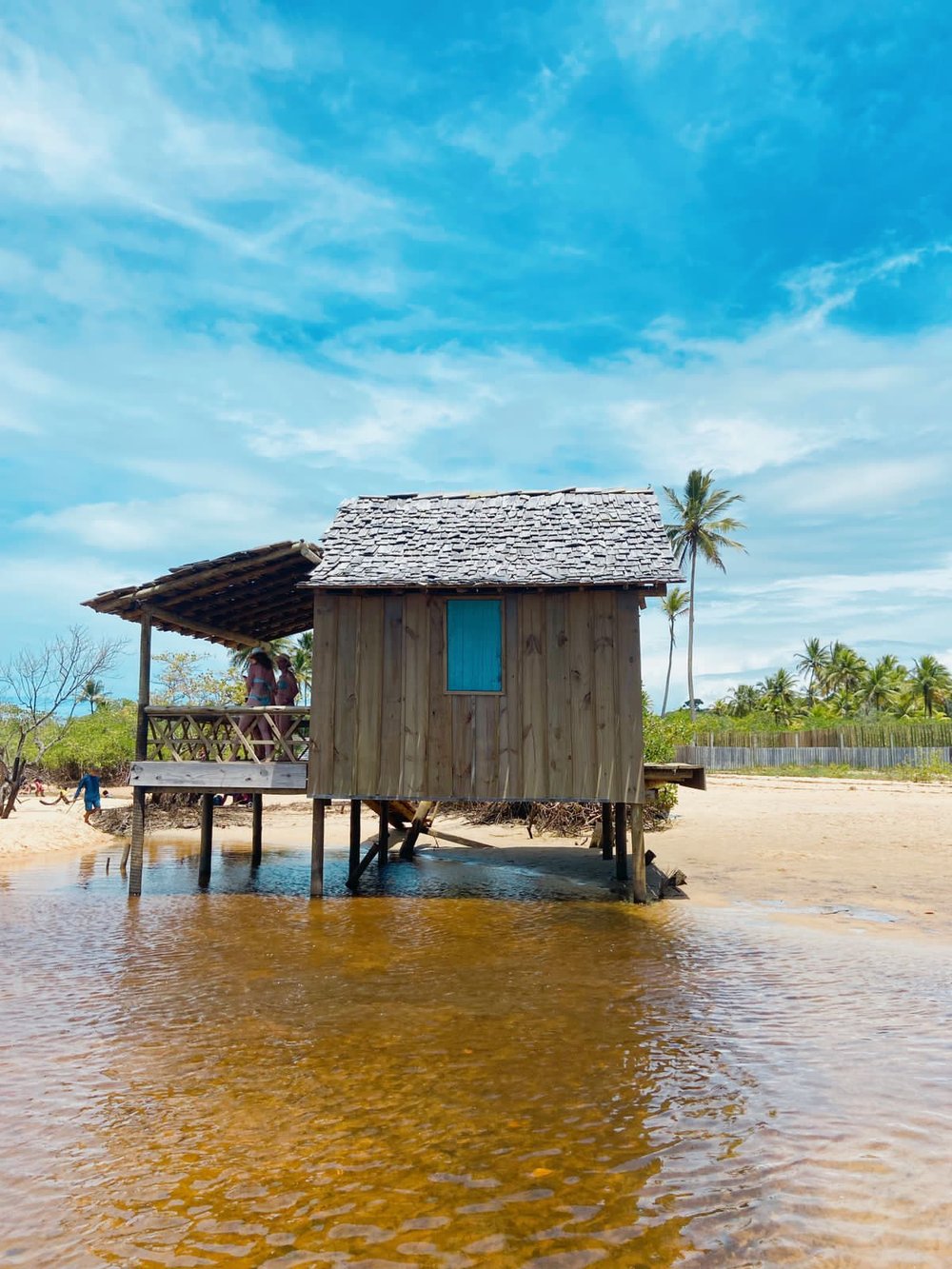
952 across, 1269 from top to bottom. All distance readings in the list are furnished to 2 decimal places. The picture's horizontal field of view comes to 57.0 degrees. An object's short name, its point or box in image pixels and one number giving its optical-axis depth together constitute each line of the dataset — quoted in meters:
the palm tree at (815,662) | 74.69
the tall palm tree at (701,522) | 49.09
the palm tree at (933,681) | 59.22
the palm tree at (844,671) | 67.06
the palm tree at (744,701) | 73.38
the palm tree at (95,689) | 61.38
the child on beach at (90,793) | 23.19
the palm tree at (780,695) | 66.75
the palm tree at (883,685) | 62.28
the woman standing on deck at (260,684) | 14.59
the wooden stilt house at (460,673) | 12.72
